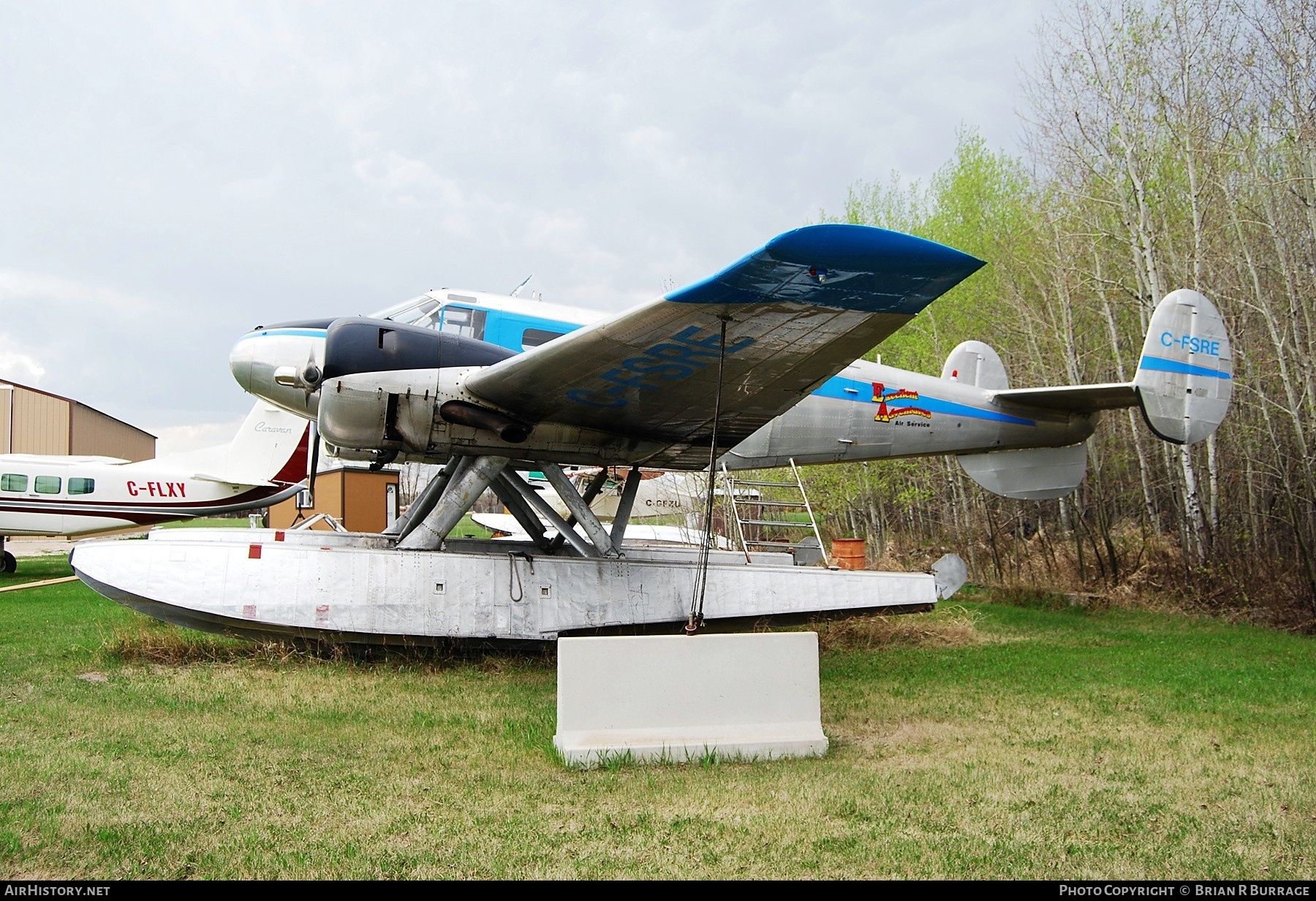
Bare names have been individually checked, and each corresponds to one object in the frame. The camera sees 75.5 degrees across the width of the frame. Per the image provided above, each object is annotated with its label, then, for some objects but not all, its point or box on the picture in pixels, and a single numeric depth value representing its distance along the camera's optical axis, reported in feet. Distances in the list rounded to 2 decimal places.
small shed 77.97
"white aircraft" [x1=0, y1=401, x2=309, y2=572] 60.39
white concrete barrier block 15.42
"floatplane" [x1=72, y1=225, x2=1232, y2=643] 18.12
